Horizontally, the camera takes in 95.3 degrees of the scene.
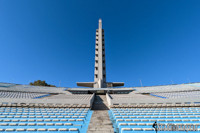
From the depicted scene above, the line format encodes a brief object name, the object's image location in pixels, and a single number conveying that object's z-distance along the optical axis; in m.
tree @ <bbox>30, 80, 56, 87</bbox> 47.20
